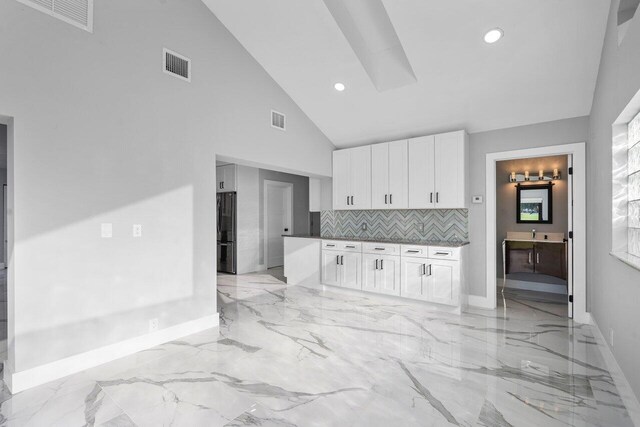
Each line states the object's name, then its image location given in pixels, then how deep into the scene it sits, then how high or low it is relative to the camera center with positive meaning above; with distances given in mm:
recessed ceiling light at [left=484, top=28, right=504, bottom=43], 3021 +1716
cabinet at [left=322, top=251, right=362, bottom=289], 4941 -852
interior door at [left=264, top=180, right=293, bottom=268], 7430 -72
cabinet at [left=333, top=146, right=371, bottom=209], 5262 +622
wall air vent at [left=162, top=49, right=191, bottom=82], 3189 +1527
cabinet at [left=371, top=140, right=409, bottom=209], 4848 +617
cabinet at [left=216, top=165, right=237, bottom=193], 6793 +793
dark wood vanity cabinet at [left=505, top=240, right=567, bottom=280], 4859 -669
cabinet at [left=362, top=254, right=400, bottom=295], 4566 -851
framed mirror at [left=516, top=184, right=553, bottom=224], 5215 +183
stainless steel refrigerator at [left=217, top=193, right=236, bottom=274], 6785 -361
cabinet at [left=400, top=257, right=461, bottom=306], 4098 -859
